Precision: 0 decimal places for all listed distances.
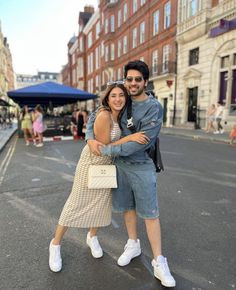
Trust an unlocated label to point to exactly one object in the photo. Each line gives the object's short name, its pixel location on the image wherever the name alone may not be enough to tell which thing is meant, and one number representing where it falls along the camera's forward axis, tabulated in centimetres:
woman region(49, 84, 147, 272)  233
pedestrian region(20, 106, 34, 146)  1294
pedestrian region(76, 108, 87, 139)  1392
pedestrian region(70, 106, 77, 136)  1554
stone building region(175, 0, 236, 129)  1744
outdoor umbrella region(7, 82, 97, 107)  1485
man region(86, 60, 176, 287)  227
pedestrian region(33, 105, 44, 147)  1203
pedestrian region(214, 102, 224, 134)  1620
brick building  2441
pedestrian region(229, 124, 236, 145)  1161
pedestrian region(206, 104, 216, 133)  1709
